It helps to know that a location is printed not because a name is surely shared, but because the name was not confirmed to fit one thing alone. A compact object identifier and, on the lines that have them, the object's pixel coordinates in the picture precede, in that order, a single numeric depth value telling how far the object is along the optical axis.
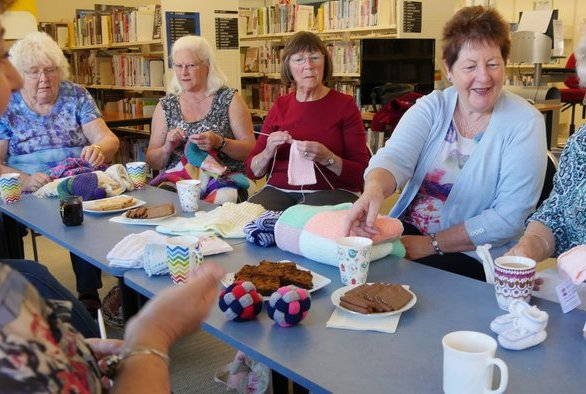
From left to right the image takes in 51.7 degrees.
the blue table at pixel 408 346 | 1.01
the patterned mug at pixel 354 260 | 1.40
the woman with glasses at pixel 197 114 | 3.12
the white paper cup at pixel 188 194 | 2.17
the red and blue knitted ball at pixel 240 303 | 1.24
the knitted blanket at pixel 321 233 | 1.58
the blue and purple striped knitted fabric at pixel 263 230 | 1.75
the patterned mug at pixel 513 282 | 1.25
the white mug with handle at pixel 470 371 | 0.93
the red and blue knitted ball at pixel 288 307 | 1.21
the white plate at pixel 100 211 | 2.18
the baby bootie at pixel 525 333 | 1.10
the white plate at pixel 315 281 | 1.42
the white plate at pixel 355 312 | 1.23
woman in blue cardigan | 1.92
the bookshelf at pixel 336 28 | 5.98
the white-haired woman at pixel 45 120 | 2.98
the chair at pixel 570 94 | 7.98
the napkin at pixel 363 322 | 1.20
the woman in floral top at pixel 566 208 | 1.70
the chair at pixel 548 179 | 2.13
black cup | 2.05
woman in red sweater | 2.70
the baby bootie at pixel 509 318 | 1.13
